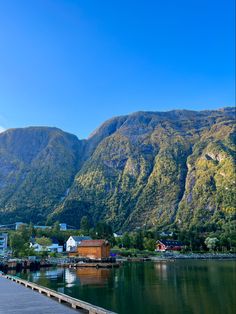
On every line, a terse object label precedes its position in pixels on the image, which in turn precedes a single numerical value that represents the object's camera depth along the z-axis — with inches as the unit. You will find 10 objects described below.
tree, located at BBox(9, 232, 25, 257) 3198.0
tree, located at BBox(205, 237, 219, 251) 4365.7
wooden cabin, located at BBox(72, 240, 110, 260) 3334.9
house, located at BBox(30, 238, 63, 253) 3849.4
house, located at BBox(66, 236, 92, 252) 4206.3
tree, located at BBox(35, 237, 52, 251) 3984.5
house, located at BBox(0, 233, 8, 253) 4577.0
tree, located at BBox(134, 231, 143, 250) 4542.4
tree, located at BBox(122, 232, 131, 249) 4559.7
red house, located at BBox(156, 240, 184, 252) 4798.8
